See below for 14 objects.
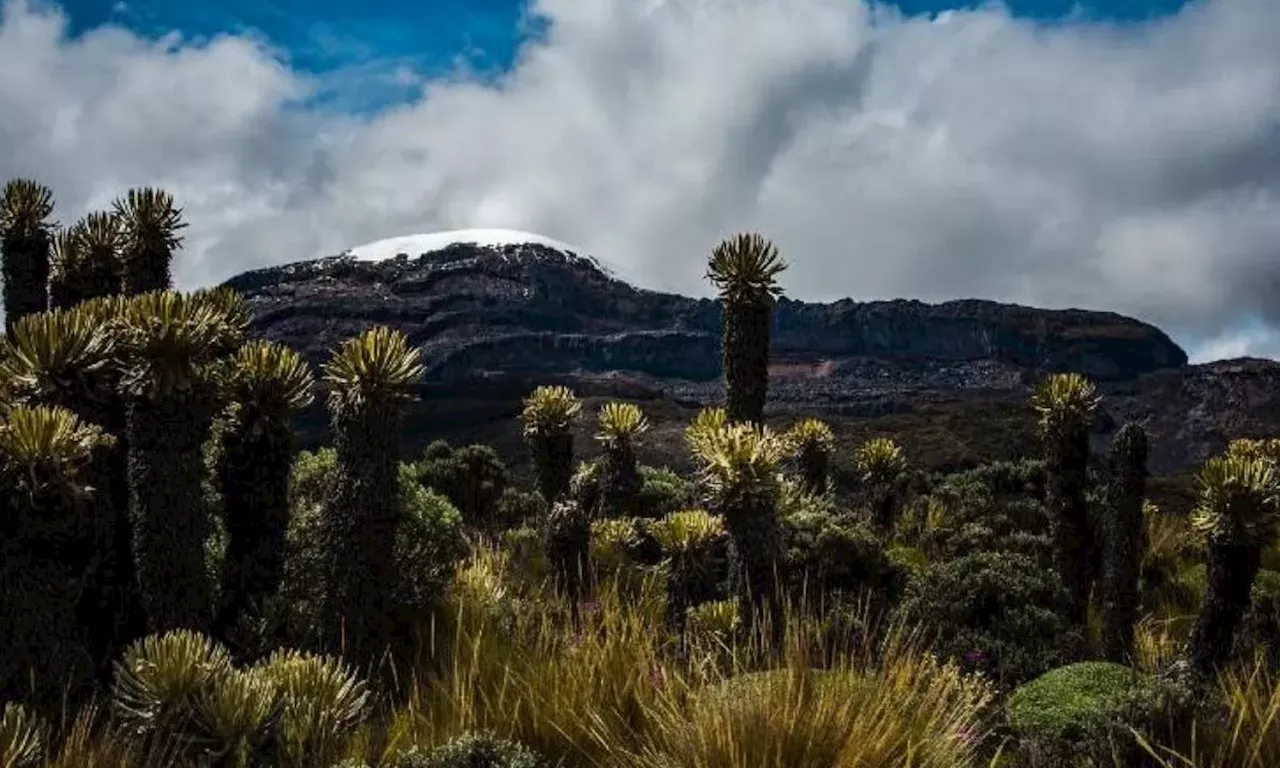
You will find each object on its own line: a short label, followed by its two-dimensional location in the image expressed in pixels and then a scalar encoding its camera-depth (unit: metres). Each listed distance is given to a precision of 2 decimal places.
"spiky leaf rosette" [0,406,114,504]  7.50
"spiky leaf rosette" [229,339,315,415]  10.15
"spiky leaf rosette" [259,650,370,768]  6.15
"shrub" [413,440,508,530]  25.53
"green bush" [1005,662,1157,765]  6.84
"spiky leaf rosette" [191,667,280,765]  5.89
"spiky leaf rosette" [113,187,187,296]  12.42
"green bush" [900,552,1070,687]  12.05
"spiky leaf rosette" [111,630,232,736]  6.05
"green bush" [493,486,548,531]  24.30
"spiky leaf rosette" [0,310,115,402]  8.87
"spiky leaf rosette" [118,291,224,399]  8.85
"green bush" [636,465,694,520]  18.77
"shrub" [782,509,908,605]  14.70
